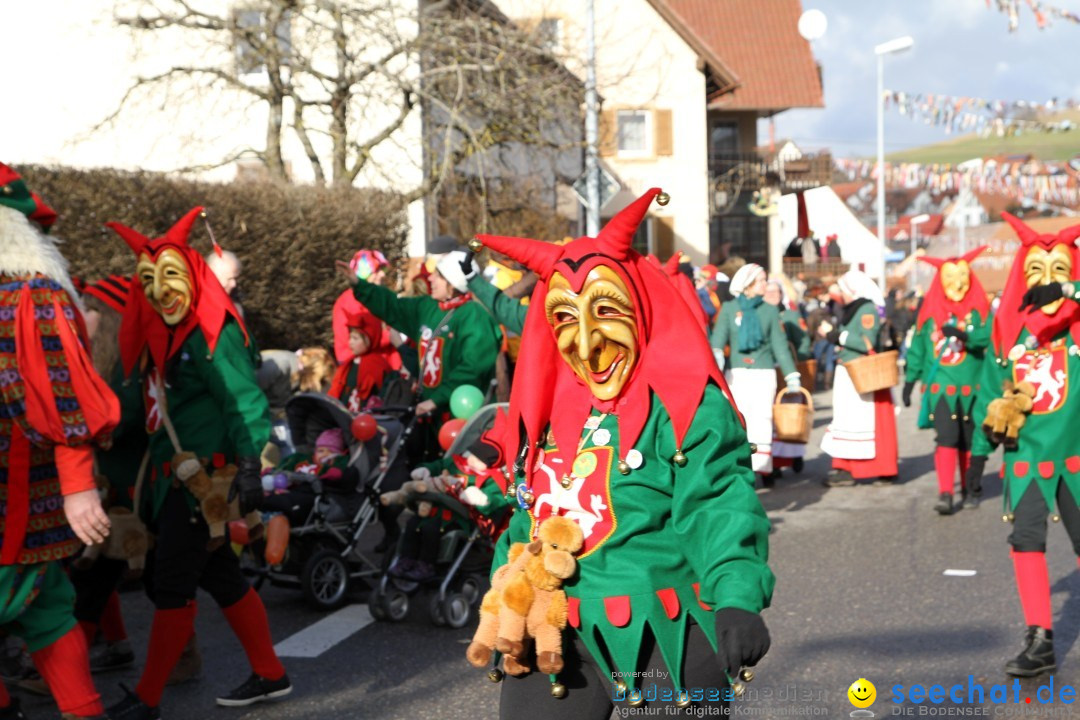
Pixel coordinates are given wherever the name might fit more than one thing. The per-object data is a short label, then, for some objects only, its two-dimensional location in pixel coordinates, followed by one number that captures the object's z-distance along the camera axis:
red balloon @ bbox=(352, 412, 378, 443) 7.91
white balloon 23.96
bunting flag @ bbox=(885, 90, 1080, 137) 26.72
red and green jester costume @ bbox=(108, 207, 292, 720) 5.44
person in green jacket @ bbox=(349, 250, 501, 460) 8.23
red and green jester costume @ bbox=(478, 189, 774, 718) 3.23
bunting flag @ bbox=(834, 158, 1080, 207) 37.50
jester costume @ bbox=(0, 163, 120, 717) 4.40
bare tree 17.45
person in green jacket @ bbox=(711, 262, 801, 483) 11.87
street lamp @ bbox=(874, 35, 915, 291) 29.47
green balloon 7.75
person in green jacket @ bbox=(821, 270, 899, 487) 12.31
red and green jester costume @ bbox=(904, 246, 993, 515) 10.88
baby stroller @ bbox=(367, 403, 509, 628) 7.23
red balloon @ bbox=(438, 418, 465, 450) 7.38
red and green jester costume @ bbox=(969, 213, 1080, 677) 5.89
